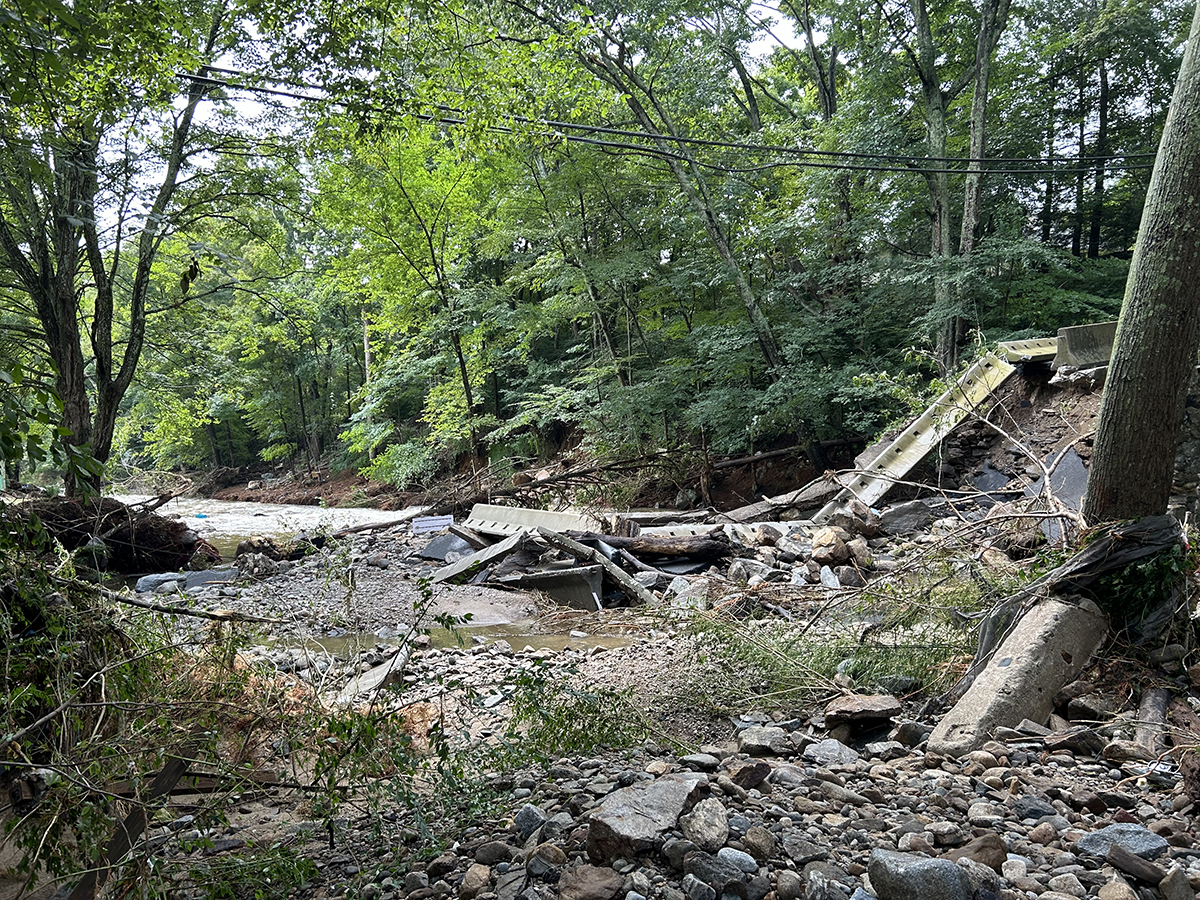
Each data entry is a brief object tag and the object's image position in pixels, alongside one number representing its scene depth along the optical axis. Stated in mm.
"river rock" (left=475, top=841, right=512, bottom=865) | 2148
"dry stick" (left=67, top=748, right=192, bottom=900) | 1979
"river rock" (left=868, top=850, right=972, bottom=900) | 1668
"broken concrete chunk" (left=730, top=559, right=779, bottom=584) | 6618
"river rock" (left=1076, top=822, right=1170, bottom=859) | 1902
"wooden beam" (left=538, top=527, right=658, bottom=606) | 6719
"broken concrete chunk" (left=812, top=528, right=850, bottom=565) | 6688
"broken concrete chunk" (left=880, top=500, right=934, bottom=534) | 7598
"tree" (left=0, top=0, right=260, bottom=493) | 9453
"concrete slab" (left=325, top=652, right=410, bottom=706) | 3797
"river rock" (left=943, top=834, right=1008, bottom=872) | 1851
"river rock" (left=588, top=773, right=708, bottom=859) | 1976
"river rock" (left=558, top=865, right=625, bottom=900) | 1817
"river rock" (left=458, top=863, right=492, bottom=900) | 1959
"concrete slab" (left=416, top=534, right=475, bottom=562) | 9172
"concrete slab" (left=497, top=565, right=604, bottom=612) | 6944
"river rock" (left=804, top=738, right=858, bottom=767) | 2803
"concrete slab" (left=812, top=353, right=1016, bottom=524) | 8555
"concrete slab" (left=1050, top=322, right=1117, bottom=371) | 7984
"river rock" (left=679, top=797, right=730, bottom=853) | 1970
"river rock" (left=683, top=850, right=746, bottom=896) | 1812
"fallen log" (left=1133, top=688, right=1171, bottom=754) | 2613
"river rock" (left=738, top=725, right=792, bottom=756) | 3002
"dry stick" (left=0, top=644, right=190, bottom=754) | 1701
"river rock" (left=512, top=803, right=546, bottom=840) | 2264
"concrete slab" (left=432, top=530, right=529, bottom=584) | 7734
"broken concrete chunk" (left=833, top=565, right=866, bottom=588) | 6129
